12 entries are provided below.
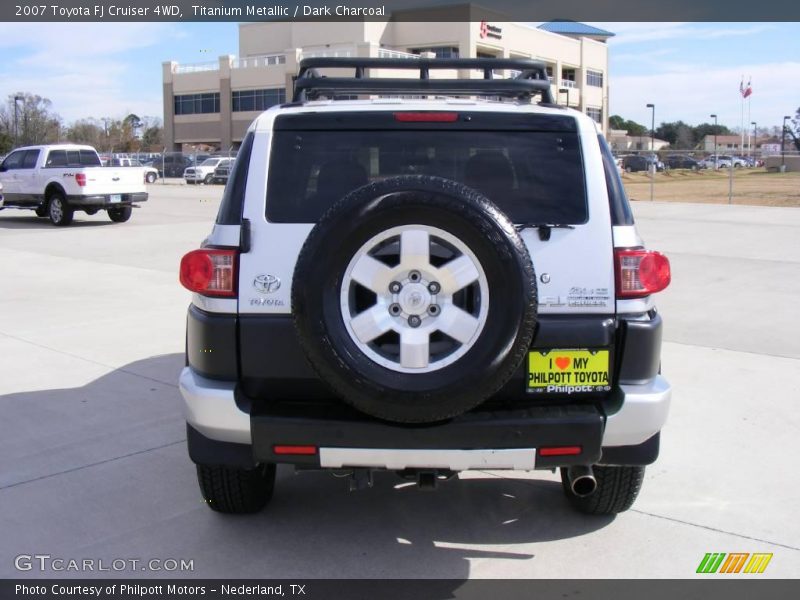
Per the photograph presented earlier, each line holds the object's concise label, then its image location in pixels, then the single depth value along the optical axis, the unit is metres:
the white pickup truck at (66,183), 20.14
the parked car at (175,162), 60.72
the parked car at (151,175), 52.22
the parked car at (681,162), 83.12
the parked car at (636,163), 72.12
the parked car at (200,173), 48.84
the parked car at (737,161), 91.67
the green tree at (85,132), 92.25
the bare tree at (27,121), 62.03
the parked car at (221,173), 47.92
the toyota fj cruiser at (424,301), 3.33
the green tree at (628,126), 152.00
